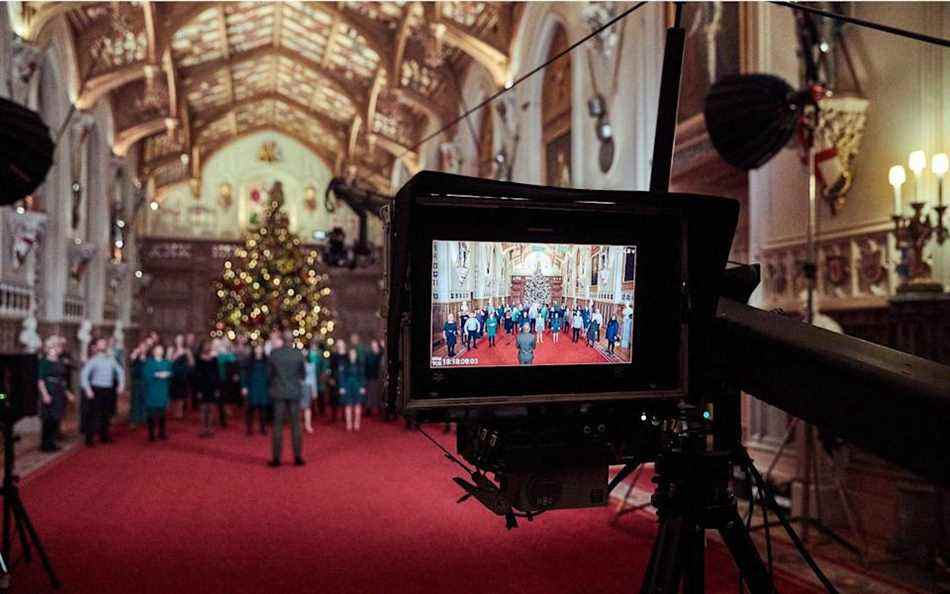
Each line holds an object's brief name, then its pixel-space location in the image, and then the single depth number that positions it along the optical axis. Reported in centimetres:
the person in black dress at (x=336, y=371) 1303
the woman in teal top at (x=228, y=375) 1410
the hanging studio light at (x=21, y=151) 446
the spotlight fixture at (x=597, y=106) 1063
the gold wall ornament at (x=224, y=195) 2788
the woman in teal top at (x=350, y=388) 1309
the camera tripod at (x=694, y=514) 209
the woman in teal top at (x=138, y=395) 1285
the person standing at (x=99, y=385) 1077
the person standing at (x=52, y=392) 980
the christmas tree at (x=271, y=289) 2056
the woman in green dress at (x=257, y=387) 1252
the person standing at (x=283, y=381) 883
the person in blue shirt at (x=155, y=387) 1152
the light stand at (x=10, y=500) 414
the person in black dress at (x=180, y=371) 1349
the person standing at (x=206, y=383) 1210
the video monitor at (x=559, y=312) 222
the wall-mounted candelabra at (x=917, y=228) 489
